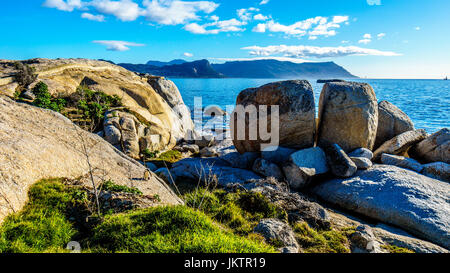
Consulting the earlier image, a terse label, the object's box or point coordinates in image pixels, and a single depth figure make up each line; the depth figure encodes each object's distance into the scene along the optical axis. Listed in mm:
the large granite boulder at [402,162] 11227
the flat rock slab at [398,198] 8062
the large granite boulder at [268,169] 11078
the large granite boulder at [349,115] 12277
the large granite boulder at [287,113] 11941
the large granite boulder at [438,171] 10766
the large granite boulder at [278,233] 6379
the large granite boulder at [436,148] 11695
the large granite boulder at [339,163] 10562
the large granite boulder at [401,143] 12617
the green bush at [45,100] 13328
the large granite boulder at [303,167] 10641
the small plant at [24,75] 15586
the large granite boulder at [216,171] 10844
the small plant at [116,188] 6809
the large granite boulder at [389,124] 14508
